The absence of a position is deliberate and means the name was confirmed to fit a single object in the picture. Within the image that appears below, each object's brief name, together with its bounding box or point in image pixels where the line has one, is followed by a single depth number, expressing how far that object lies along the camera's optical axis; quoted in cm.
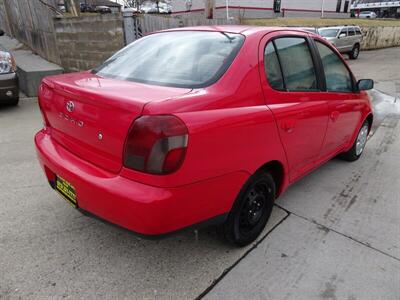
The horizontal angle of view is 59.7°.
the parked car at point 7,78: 638
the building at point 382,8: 6741
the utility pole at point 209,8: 1613
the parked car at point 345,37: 1830
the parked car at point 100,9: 3489
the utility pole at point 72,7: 1097
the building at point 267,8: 3164
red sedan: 196
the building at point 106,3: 4571
